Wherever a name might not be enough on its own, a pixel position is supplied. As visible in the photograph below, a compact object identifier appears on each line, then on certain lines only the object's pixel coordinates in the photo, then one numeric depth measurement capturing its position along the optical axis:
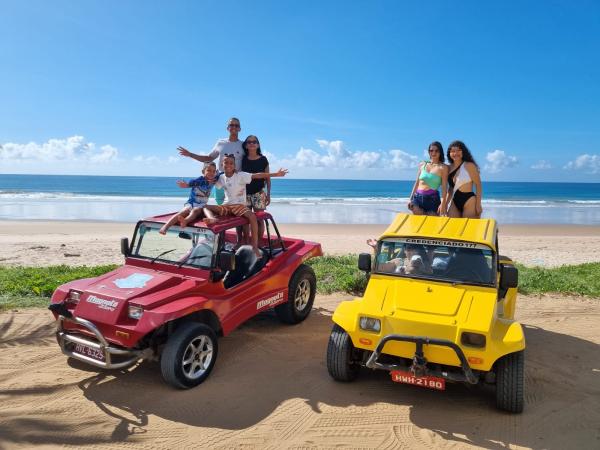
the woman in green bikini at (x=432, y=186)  7.20
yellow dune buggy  4.32
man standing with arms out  7.71
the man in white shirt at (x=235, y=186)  6.50
